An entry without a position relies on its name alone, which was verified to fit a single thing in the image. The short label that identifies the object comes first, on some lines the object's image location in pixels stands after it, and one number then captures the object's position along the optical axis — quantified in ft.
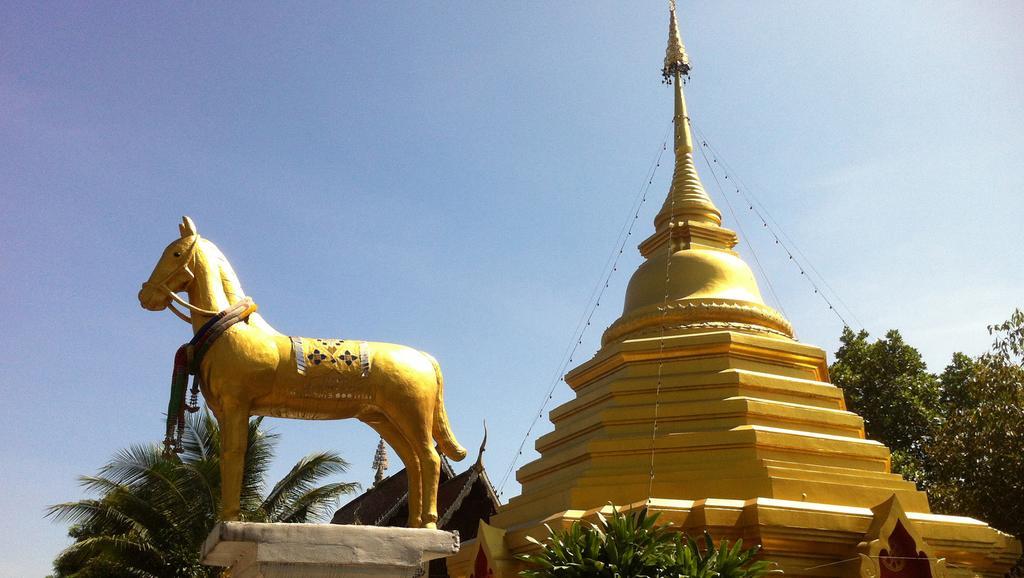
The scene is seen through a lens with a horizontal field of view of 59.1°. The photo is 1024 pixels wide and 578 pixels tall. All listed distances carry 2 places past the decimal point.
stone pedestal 18.02
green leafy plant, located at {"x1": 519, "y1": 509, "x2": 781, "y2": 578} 23.12
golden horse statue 20.06
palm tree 43.34
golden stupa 32.96
